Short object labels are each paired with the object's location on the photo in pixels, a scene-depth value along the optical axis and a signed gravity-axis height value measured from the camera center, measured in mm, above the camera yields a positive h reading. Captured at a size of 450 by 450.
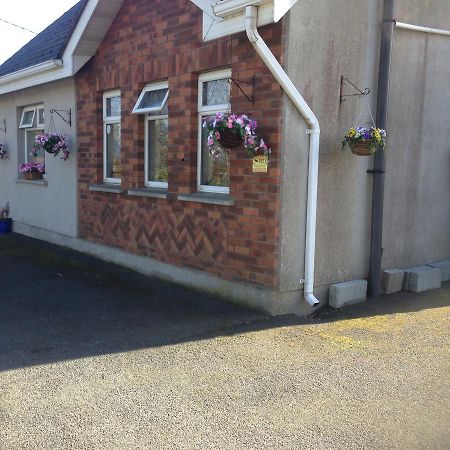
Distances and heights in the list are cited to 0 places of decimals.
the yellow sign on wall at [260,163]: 5707 +6
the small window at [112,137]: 8758 +376
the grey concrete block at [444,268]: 7477 -1388
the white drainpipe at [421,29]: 6514 +1758
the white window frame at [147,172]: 7848 -168
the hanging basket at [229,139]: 5648 +252
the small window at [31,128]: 11086 +619
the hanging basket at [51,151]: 9406 +122
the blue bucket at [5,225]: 12250 -1570
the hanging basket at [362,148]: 5773 +199
